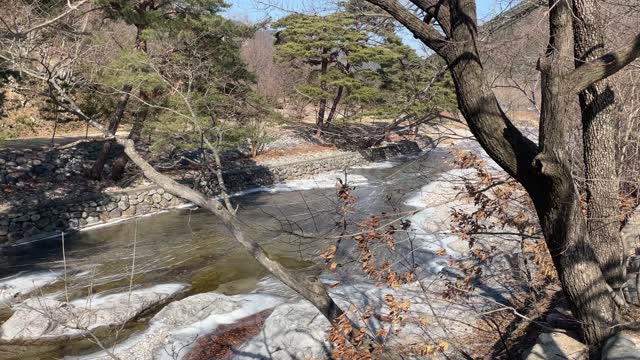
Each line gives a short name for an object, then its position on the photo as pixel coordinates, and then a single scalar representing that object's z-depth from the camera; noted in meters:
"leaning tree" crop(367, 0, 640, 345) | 2.31
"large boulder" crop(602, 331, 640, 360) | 2.62
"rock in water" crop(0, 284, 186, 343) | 6.04
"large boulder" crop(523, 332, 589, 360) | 3.12
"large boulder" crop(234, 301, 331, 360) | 5.18
